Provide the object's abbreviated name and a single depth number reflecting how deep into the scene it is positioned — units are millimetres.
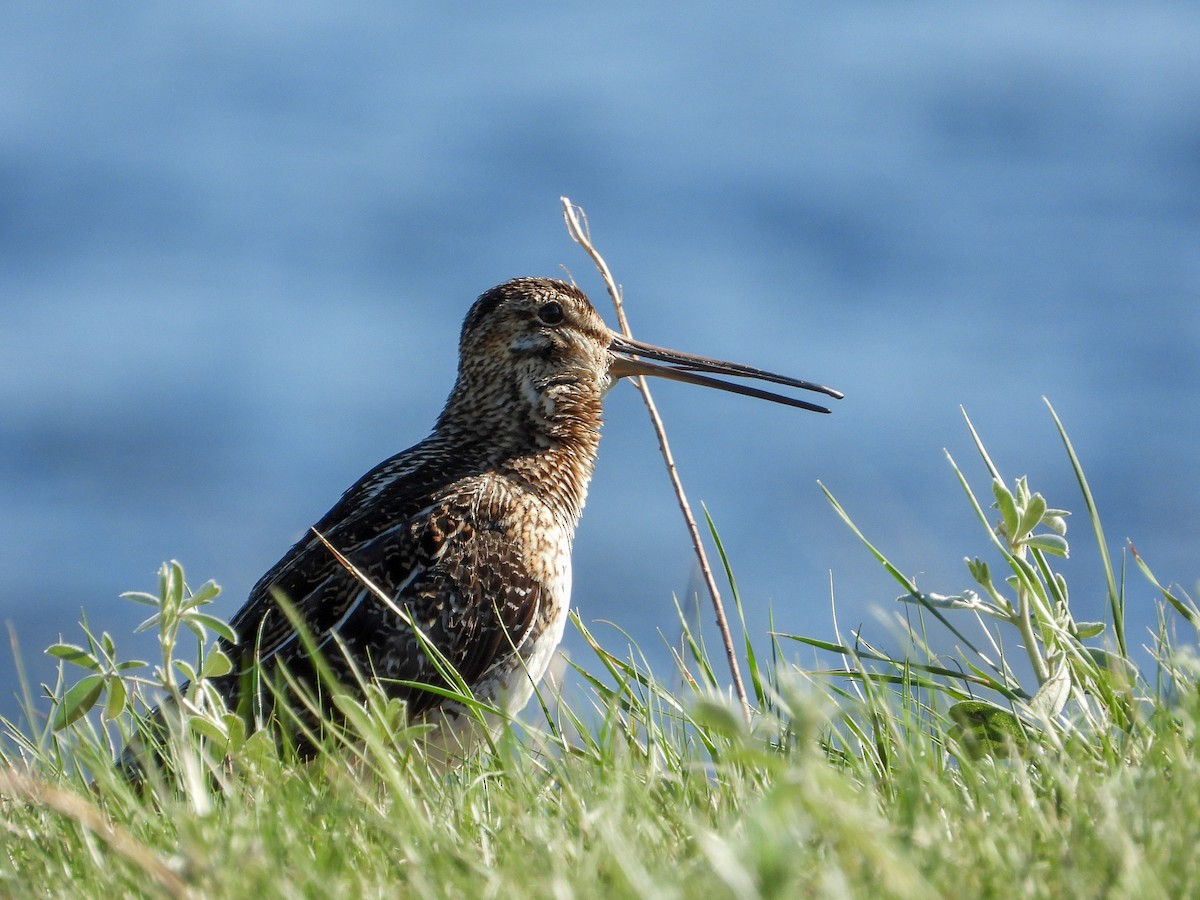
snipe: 8055
